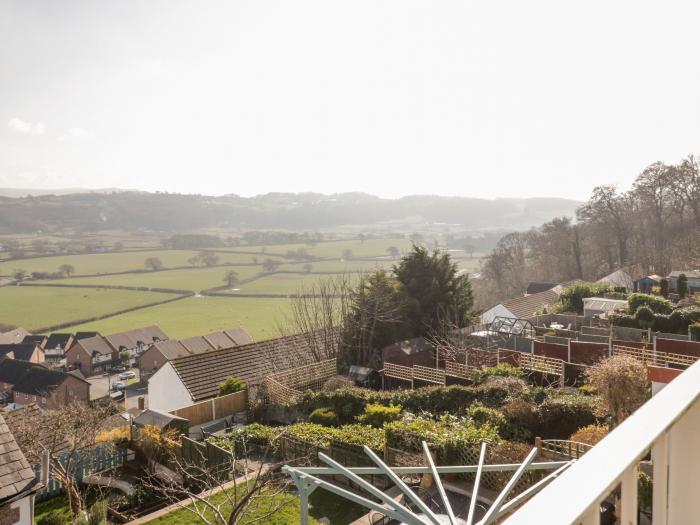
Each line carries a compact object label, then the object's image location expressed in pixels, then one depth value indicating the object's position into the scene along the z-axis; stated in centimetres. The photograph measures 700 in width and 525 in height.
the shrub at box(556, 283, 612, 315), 2542
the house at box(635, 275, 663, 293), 2583
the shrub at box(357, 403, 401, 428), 1209
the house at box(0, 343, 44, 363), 5771
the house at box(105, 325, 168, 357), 5928
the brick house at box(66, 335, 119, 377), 5741
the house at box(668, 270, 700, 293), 2391
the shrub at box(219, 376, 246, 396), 1653
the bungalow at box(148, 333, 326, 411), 1723
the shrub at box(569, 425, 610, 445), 910
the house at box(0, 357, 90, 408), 4344
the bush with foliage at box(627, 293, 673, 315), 1878
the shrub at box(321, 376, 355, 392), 1580
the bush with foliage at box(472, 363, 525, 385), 1384
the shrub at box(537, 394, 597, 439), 1043
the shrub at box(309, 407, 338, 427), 1316
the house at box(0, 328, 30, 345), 6238
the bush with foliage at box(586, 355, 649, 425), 967
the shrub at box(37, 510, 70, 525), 955
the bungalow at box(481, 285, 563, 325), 2662
